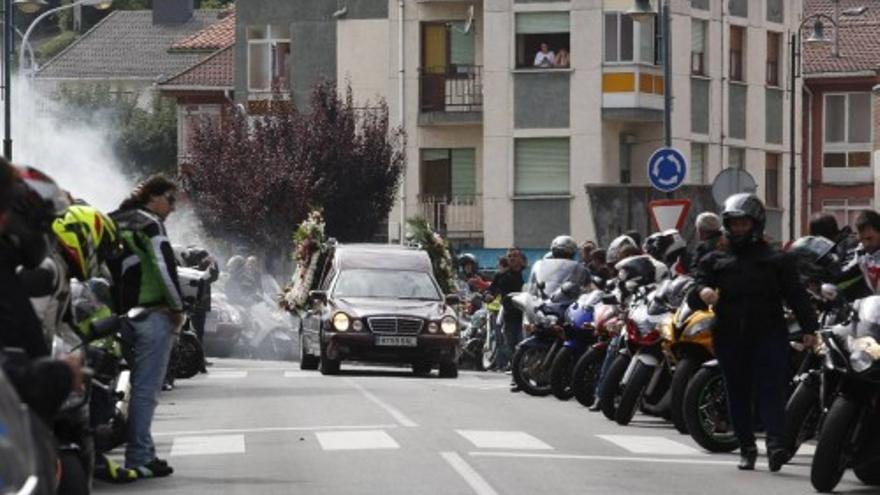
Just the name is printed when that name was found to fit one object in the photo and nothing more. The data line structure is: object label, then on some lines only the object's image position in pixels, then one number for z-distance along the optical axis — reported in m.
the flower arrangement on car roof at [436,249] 42.97
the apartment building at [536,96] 62.81
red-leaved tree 63.06
